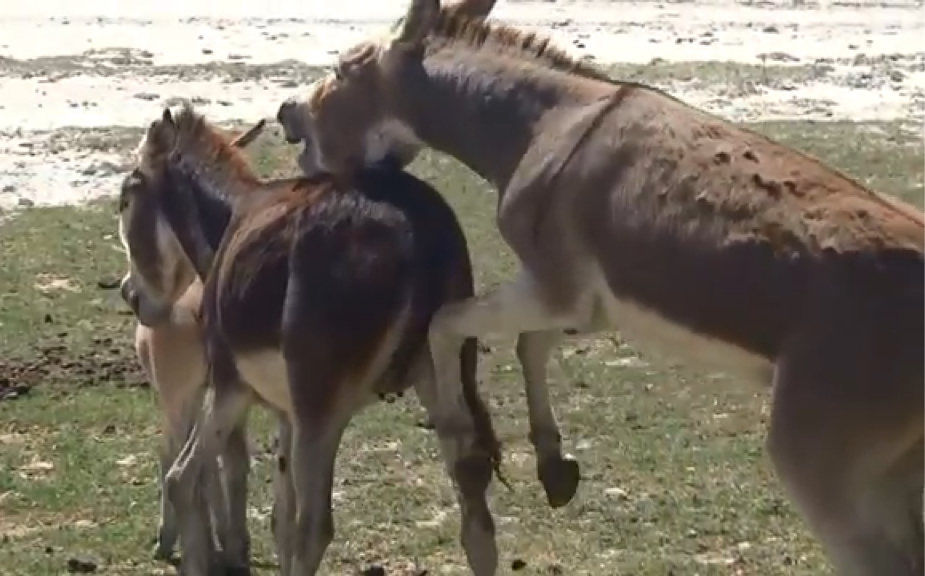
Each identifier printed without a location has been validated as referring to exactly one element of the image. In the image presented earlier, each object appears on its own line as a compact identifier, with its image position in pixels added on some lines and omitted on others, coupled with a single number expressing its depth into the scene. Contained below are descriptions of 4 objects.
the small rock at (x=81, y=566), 17.19
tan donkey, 18.08
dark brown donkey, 14.84
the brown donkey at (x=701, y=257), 11.95
